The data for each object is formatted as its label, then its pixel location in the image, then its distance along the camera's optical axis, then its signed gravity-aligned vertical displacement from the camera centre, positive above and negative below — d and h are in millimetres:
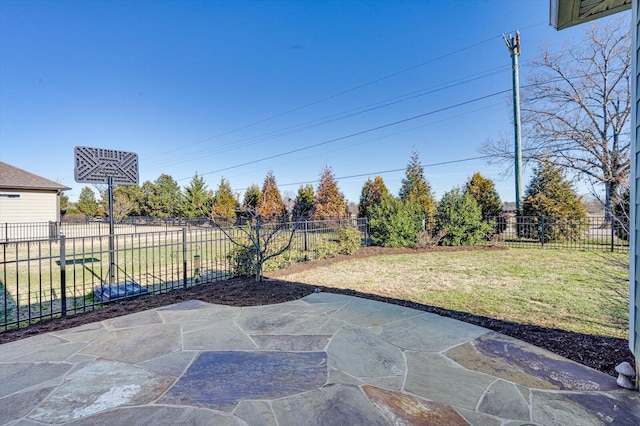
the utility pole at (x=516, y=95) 11930 +4752
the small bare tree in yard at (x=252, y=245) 5214 -736
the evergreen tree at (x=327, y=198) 17094 +793
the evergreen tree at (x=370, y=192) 17250 +1130
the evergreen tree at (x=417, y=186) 13777 +1349
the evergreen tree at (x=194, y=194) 27391 +1727
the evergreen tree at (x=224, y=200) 23969 +1038
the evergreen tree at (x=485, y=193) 13836 +832
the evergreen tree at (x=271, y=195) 19181 +1204
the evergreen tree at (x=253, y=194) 23292 +1442
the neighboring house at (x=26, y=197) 14352 +858
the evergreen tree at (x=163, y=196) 30812 +1792
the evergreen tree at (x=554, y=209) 11094 +29
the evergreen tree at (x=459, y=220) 10602 -350
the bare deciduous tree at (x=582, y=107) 13695 +5125
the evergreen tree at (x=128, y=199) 27780 +1410
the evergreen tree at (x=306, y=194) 20312 +1221
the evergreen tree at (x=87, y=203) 34125 +1241
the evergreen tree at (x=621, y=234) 8481 -741
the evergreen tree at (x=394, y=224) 10266 -456
